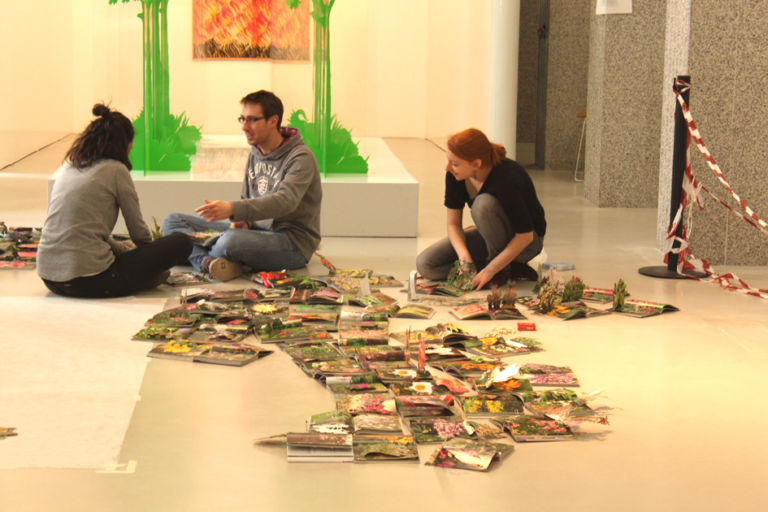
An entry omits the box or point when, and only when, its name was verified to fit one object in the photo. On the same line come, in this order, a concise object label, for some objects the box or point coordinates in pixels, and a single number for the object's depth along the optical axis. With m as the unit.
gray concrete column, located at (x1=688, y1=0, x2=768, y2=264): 6.11
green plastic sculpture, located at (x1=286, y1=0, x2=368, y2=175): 7.76
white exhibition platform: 7.12
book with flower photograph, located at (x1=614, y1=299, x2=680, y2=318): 4.90
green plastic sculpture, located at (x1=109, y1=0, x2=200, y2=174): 7.61
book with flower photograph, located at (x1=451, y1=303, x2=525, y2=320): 4.79
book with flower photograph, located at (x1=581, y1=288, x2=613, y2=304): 5.18
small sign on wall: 8.40
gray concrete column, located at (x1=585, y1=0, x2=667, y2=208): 8.42
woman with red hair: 5.13
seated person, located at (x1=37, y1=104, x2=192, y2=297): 4.88
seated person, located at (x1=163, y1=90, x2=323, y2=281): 5.49
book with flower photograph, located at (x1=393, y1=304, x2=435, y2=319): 4.79
